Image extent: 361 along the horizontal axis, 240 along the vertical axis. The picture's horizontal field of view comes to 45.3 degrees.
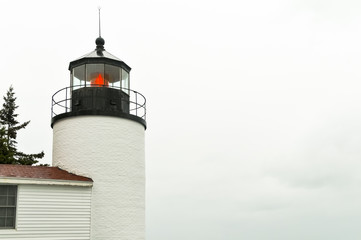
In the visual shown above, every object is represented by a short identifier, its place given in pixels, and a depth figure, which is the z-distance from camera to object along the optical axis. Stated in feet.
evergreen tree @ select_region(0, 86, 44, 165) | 98.22
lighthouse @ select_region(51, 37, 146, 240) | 53.78
